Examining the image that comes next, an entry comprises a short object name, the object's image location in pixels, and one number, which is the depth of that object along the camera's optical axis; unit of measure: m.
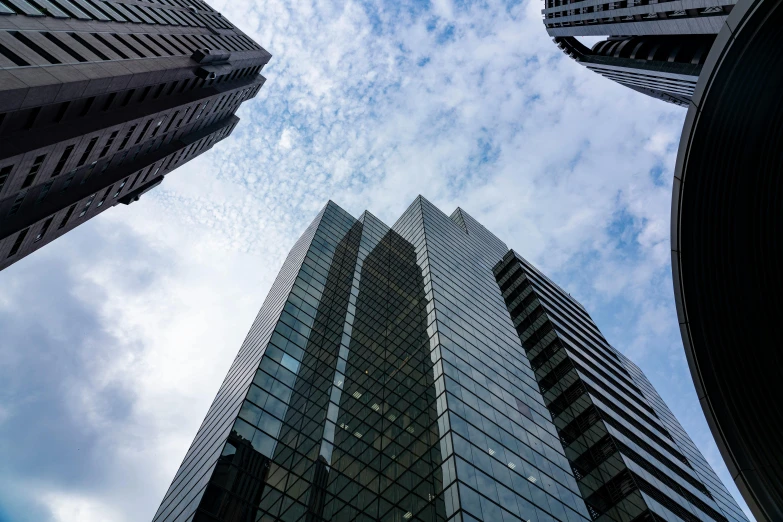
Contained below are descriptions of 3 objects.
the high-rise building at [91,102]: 28.88
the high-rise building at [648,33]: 40.03
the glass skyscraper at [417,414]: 23.69
